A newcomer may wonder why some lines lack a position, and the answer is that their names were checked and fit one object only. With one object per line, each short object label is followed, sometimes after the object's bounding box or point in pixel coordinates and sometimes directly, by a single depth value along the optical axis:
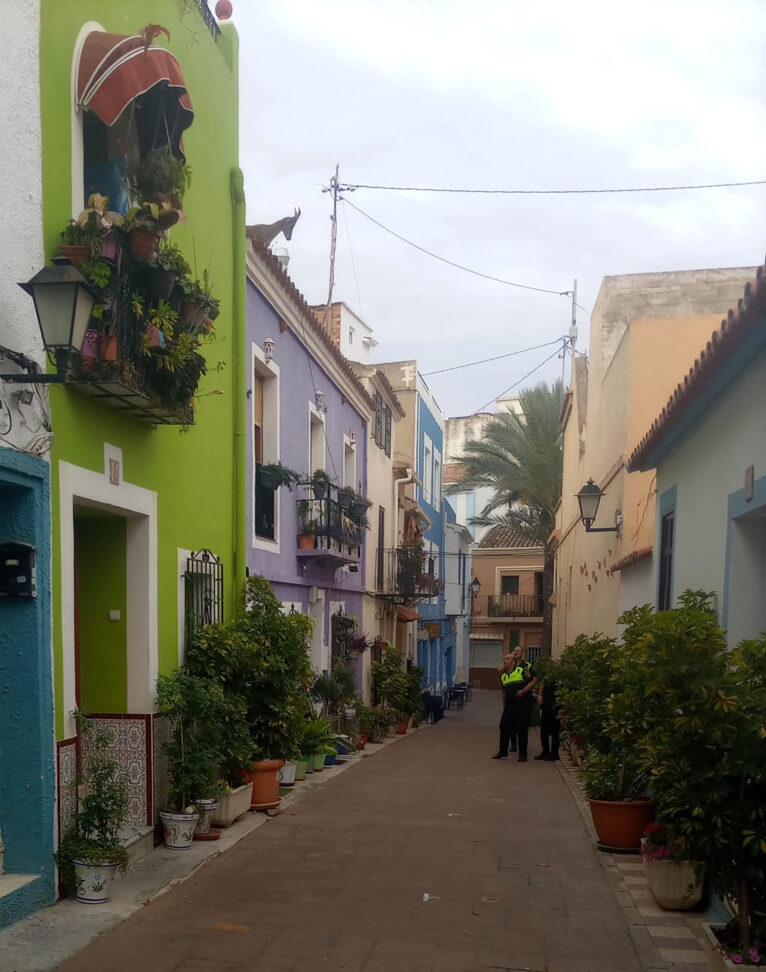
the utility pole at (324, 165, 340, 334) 23.47
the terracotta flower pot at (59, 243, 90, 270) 6.09
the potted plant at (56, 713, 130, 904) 6.04
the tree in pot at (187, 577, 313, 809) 8.94
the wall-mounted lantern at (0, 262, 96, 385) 5.41
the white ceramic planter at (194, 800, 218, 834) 7.91
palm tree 25.91
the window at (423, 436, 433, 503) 30.11
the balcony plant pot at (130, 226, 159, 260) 6.63
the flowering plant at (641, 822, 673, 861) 6.40
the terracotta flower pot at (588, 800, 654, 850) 8.00
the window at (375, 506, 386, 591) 21.33
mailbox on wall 5.79
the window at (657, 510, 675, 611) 9.84
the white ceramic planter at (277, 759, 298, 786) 11.10
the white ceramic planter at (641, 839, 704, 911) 6.35
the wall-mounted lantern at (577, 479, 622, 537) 13.71
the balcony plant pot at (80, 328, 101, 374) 6.22
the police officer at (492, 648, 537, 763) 14.31
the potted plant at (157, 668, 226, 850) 7.61
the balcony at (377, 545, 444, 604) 21.61
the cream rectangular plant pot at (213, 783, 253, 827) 8.50
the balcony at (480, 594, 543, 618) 47.41
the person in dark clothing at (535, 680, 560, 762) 15.10
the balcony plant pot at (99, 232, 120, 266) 6.26
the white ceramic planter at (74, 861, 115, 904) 6.03
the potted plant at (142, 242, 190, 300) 6.88
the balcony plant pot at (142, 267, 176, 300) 6.89
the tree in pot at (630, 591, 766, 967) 4.63
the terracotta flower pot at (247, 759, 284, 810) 9.38
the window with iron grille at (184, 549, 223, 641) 8.91
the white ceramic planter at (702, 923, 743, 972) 4.49
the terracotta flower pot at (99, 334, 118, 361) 6.33
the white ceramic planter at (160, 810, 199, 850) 7.56
